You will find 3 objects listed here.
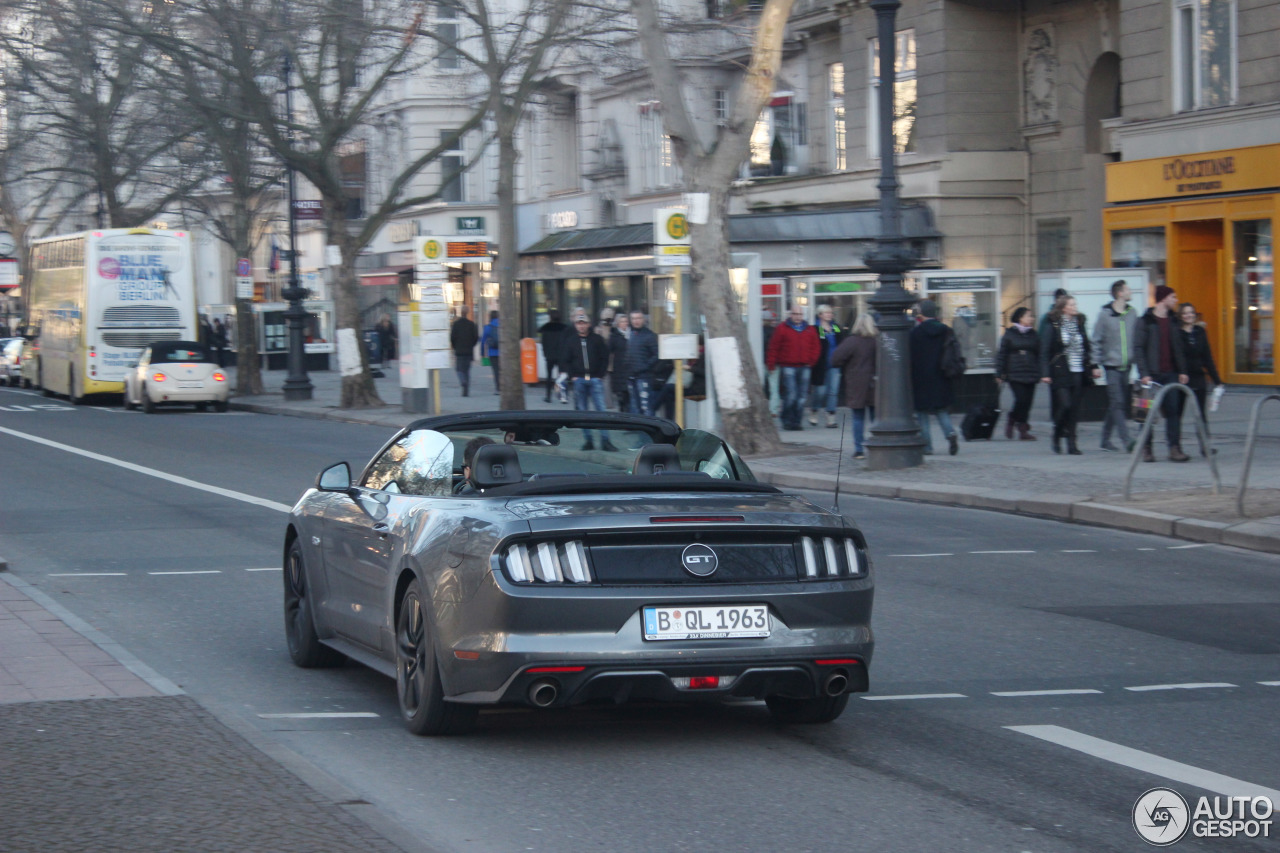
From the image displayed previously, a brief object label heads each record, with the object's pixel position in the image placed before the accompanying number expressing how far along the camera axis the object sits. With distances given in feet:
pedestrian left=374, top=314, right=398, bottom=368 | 175.32
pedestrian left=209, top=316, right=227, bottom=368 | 187.01
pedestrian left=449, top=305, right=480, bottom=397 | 116.57
